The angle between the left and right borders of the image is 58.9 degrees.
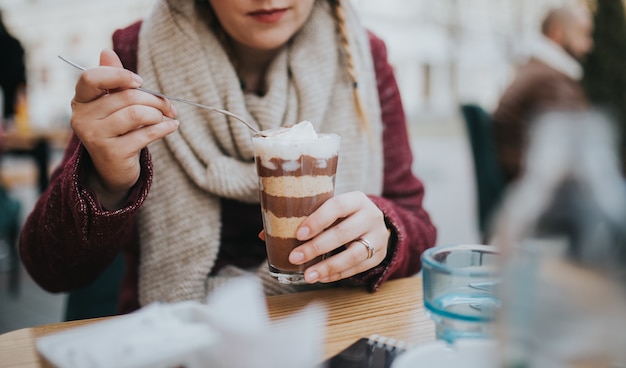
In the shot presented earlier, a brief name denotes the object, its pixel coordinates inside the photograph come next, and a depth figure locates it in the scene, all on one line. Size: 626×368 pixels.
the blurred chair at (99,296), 1.27
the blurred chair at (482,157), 3.01
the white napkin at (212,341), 0.54
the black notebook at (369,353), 0.70
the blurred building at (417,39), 8.83
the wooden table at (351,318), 0.76
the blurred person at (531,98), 3.28
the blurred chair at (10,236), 3.15
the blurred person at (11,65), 4.08
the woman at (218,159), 0.92
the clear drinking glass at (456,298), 0.71
